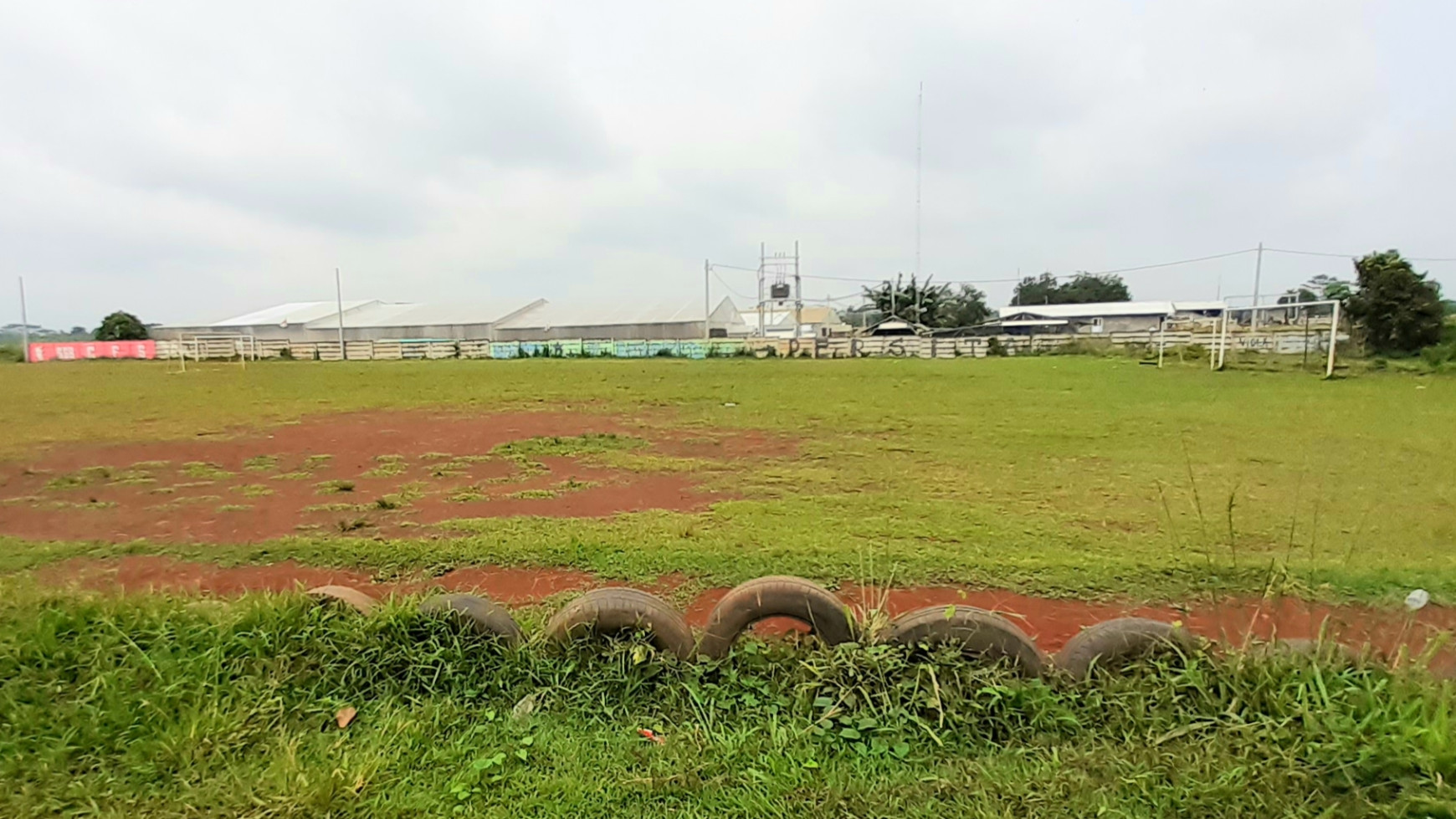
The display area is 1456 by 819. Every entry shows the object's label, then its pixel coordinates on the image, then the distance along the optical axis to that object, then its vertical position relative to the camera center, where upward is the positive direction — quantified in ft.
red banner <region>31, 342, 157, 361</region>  110.73 +0.80
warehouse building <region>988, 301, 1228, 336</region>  157.99 +5.84
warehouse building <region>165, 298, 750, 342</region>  140.87 +5.40
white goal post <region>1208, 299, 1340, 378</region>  47.21 +0.39
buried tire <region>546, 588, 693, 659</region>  7.91 -3.22
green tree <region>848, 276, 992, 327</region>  156.76 +9.06
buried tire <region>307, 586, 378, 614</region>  8.39 -3.09
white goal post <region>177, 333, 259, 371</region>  111.86 +1.09
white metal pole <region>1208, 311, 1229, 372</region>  58.56 -1.08
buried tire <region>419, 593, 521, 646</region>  8.08 -3.19
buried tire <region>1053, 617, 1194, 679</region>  7.33 -3.32
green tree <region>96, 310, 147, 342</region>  138.41 +5.39
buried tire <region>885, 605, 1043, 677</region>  7.39 -3.23
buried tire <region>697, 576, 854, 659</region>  7.86 -3.13
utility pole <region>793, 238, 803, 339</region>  140.67 +8.63
